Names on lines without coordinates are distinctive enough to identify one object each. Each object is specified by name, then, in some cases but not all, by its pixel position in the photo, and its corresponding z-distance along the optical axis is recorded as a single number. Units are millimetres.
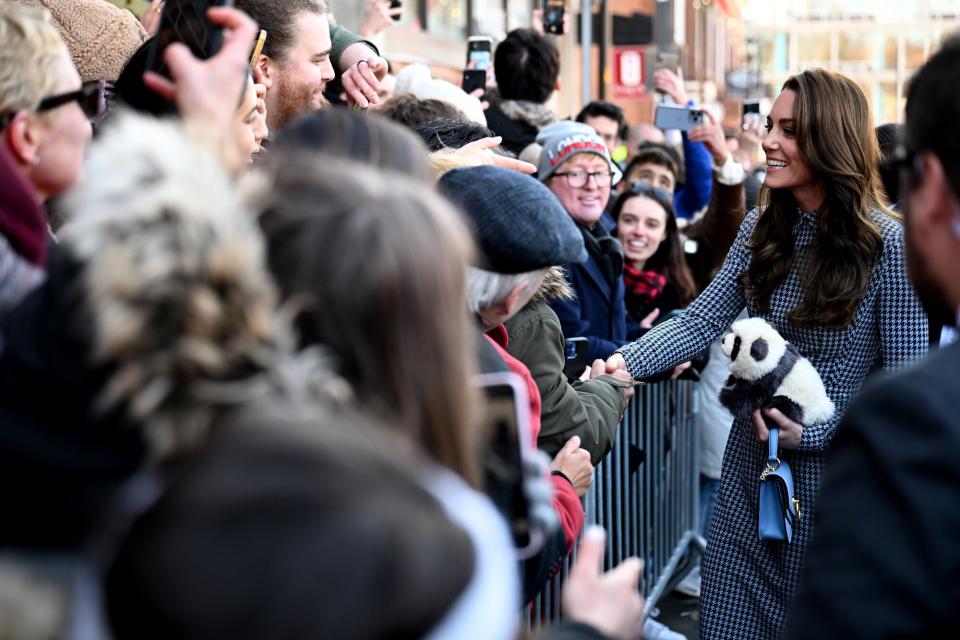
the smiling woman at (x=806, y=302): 3729
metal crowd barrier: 4926
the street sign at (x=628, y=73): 17547
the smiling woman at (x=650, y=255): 5883
